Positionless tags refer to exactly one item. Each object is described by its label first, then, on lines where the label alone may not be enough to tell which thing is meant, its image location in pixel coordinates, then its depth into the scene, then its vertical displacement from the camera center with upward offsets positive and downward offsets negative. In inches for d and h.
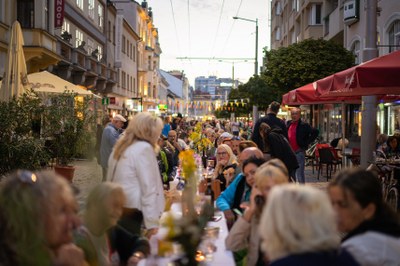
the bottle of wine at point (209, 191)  266.0 -35.0
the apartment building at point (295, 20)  1459.2 +338.3
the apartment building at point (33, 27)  717.3 +135.2
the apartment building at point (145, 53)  2139.5 +315.8
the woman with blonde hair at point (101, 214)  138.3 -24.1
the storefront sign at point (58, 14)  842.8 +172.1
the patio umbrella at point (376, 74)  291.0 +28.2
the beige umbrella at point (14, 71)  453.4 +43.9
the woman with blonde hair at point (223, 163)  304.3 -23.0
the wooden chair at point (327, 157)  594.0 -36.9
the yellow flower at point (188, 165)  158.4 -12.9
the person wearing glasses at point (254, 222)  152.9 -29.0
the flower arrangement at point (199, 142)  474.0 -17.7
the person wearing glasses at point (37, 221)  98.8 -19.2
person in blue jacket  213.3 -30.4
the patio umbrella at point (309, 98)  544.4 +29.3
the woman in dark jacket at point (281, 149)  366.0 -17.6
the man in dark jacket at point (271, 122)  421.1 +1.3
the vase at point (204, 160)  435.8 -31.0
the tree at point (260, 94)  1389.0 +78.5
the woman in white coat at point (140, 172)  184.7 -17.7
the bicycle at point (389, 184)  360.8 -43.8
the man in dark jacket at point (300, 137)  477.4 -11.7
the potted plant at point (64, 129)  497.6 -7.2
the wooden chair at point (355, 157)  539.1 -33.4
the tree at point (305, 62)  932.6 +110.9
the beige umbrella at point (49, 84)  588.7 +42.7
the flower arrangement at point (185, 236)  98.9 -21.2
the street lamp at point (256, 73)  1246.9 +146.2
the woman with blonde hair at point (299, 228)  90.8 -18.0
